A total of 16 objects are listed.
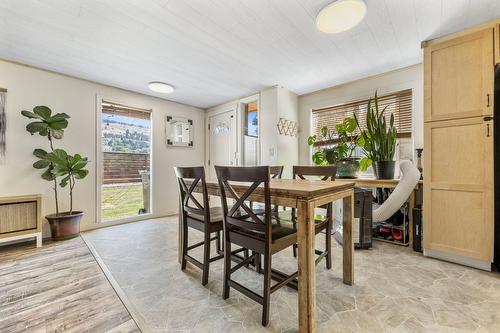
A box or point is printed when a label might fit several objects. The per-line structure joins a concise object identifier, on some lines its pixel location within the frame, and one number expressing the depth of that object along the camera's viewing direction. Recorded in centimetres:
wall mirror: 434
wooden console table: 248
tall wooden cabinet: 195
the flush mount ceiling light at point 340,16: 174
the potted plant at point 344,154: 308
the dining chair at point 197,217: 180
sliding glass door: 372
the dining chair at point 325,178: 188
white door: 438
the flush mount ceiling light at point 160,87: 334
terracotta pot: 288
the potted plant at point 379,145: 274
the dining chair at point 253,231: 134
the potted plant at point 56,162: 278
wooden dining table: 124
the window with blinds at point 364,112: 299
